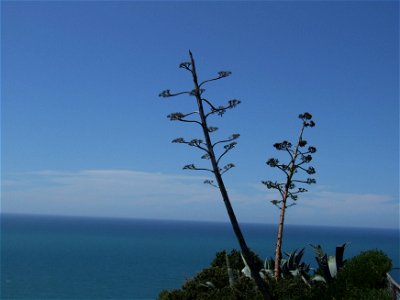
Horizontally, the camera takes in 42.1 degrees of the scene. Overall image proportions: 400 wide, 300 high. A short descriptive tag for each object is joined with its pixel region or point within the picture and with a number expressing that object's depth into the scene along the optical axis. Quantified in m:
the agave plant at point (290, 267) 21.39
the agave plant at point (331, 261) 18.67
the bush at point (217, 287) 19.28
